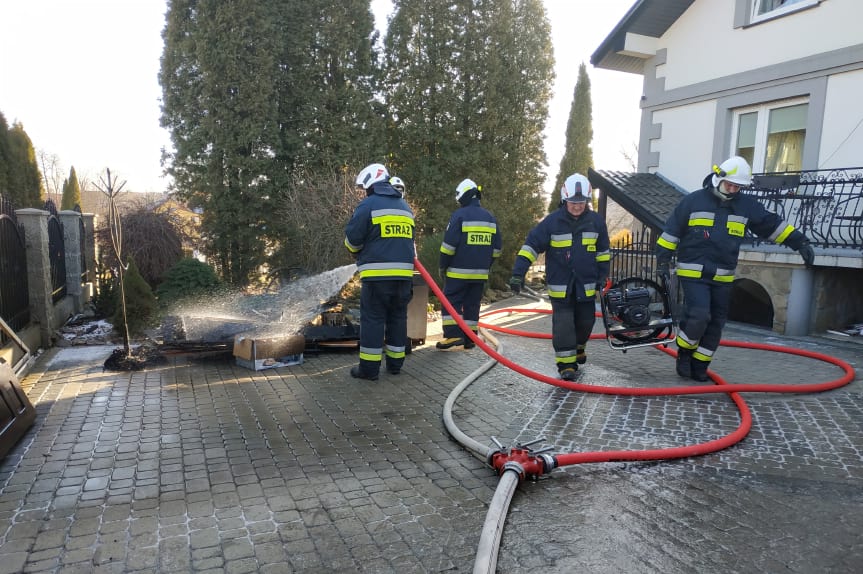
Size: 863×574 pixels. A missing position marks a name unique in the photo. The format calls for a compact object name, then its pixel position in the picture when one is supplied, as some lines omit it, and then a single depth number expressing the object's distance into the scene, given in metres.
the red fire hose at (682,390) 3.77
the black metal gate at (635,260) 9.88
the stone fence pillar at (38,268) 7.06
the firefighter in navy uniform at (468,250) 6.73
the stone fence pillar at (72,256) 9.45
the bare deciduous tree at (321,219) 9.96
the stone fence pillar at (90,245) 10.54
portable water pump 5.86
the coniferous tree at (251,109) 12.35
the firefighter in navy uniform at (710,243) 5.52
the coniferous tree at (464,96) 14.79
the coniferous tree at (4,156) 11.49
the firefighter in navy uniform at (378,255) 5.64
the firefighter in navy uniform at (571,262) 5.70
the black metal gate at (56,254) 8.40
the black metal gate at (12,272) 6.23
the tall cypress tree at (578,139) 19.19
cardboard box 6.07
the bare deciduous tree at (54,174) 43.72
